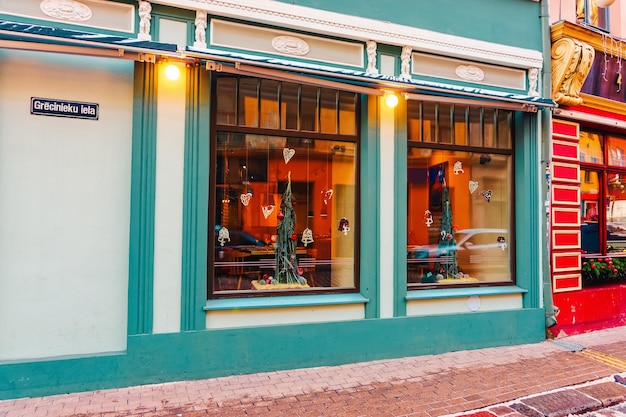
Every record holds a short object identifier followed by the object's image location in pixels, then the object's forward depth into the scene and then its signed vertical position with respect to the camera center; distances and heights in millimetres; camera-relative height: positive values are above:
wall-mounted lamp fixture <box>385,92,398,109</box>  5660 +1703
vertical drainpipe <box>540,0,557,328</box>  6422 +1166
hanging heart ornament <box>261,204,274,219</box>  5571 +196
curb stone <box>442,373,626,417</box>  4145 -1841
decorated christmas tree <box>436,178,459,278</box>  6484 -290
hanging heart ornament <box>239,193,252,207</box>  5414 +344
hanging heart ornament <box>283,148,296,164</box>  5641 +962
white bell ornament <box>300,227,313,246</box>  5777 -154
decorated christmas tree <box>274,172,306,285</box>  5629 -260
